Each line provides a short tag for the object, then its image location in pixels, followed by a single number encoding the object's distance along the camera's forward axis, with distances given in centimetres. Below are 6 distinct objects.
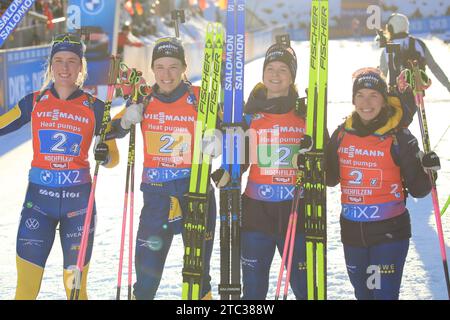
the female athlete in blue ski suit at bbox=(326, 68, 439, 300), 962
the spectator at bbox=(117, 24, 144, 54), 4469
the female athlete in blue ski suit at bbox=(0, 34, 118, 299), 1027
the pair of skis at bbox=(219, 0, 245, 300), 1001
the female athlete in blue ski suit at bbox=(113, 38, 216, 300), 1045
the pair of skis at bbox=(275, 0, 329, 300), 966
